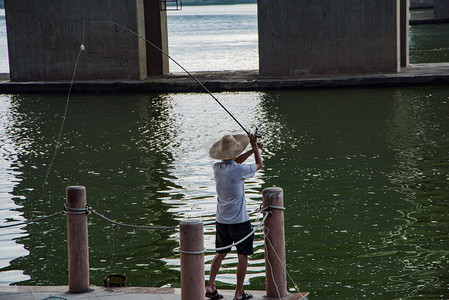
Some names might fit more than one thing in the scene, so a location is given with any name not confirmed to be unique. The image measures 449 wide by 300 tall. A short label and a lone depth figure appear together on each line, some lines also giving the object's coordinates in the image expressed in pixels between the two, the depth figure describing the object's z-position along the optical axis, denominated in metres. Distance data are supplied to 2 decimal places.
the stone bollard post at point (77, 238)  13.78
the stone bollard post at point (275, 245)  13.20
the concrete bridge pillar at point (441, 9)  141.75
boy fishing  12.90
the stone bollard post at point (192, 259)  11.87
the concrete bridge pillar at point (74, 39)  51.69
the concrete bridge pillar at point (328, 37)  49.62
